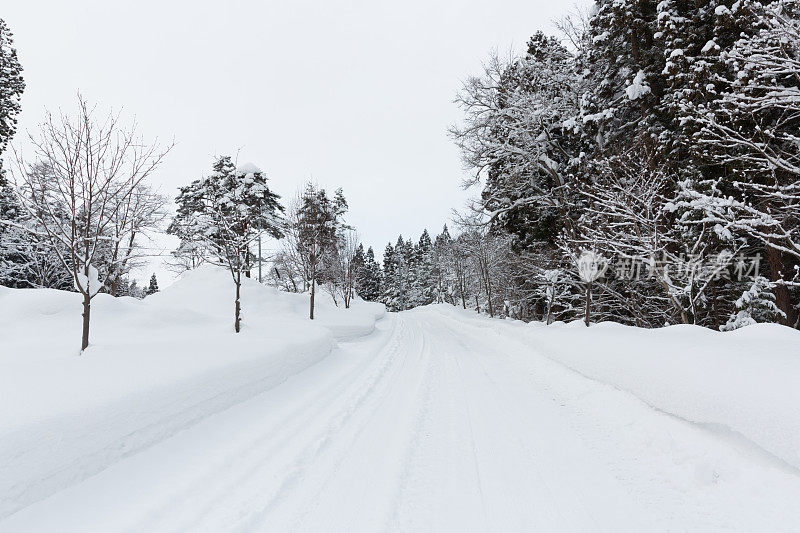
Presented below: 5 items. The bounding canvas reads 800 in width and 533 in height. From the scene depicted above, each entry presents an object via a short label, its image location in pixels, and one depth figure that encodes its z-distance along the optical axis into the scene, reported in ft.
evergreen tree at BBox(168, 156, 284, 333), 76.79
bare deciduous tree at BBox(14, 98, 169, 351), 20.16
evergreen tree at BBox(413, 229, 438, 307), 214.48
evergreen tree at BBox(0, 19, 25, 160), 48.88
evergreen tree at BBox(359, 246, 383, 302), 219.00
